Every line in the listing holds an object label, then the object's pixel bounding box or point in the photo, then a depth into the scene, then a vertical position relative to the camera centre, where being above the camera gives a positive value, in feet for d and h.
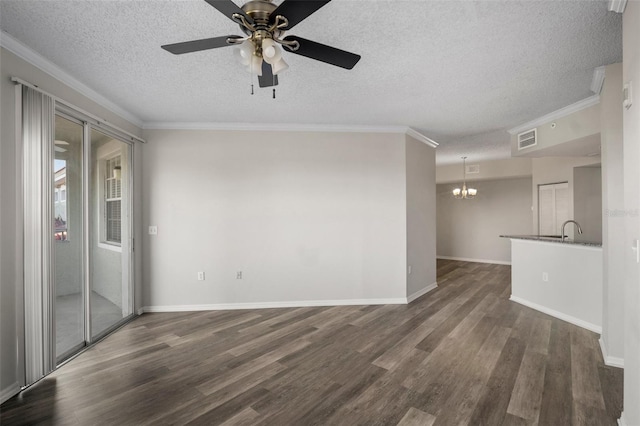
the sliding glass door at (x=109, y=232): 10.26 -0.70
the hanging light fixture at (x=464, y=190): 23.52 +1.71
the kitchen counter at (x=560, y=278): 11.10 -2.98
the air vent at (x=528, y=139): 13.23 +3.38
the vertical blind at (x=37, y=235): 7.35 -0.52
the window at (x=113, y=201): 11.10 +0.54
